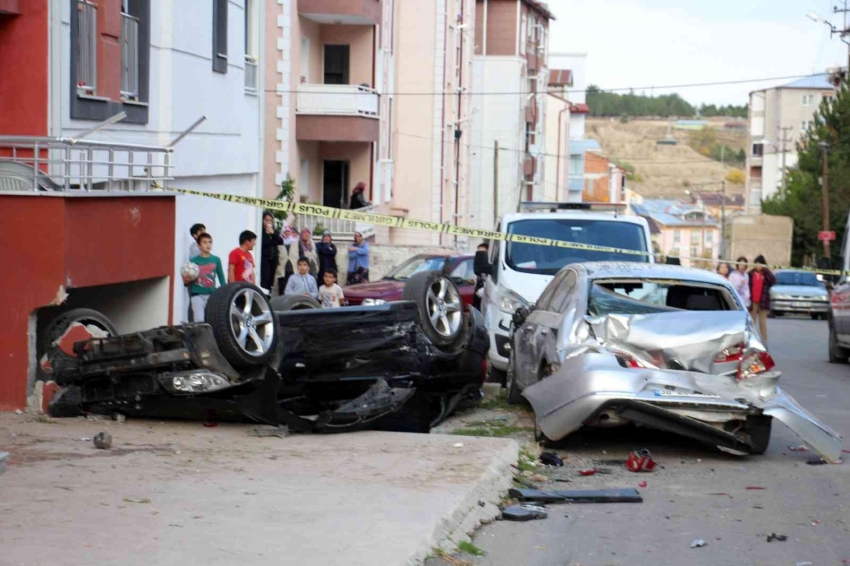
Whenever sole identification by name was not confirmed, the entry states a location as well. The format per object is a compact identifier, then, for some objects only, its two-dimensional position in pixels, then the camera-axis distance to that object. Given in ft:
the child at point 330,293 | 56.13
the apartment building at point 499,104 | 200.34
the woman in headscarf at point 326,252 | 78.23
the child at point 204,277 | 41.78
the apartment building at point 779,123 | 344.90
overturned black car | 29.53
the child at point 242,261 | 46.55
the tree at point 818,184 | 208.44
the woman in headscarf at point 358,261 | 84.53
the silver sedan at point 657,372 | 29.30
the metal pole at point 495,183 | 184.55
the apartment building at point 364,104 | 101.91
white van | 46.29
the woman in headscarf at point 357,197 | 98.27
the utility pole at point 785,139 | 318.84
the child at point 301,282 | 58.96
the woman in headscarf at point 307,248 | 75.92
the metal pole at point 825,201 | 191.98
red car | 62.85
